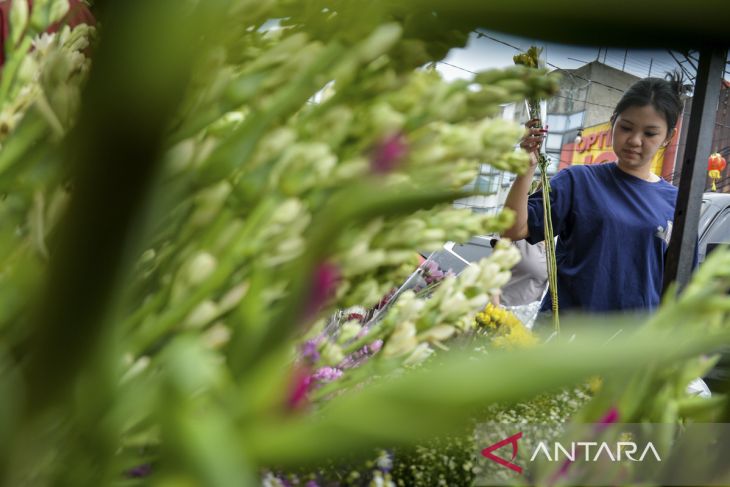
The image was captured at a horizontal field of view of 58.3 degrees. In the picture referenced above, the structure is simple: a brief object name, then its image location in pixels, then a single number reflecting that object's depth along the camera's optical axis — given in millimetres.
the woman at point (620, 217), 1254
